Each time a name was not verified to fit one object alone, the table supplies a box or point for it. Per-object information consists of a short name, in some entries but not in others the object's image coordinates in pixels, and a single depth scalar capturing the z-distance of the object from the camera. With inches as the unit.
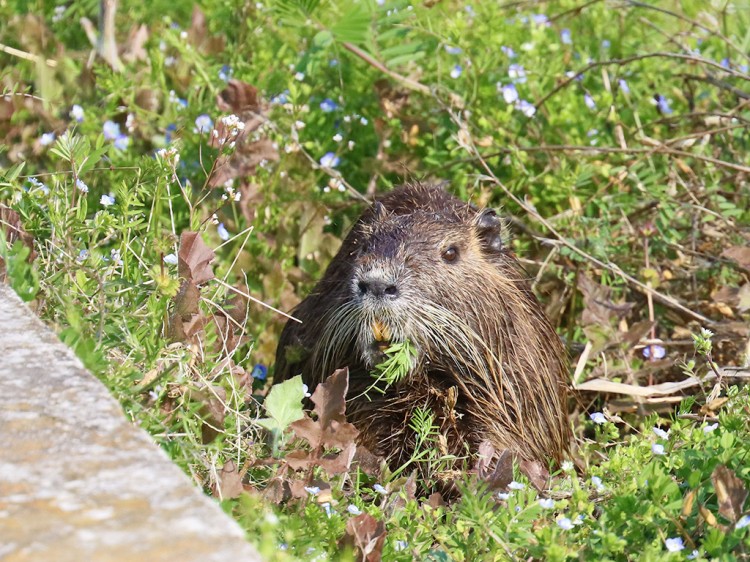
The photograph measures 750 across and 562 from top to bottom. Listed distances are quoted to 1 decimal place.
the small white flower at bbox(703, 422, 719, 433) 235.3
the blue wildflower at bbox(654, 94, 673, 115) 410.3
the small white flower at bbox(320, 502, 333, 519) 210.7
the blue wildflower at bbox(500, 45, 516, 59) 402.4
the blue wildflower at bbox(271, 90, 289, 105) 386.3
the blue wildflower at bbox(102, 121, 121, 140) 369.7
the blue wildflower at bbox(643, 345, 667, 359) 337.1
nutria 276.8
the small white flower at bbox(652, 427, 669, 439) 232.8
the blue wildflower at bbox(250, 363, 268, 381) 313.6
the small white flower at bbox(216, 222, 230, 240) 289.8
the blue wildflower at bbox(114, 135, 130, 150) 366.9
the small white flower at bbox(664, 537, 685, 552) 185.9
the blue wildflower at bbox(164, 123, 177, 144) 392.5
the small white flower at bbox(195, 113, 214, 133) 367.2
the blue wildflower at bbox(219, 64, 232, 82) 398.9
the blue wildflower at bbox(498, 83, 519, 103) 378.9
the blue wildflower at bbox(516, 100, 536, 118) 376.4
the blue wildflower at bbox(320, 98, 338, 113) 395.1
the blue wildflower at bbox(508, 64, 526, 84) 387.5
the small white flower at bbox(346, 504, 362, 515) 208.7
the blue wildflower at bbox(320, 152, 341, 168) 382.0
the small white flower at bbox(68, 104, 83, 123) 359.9
